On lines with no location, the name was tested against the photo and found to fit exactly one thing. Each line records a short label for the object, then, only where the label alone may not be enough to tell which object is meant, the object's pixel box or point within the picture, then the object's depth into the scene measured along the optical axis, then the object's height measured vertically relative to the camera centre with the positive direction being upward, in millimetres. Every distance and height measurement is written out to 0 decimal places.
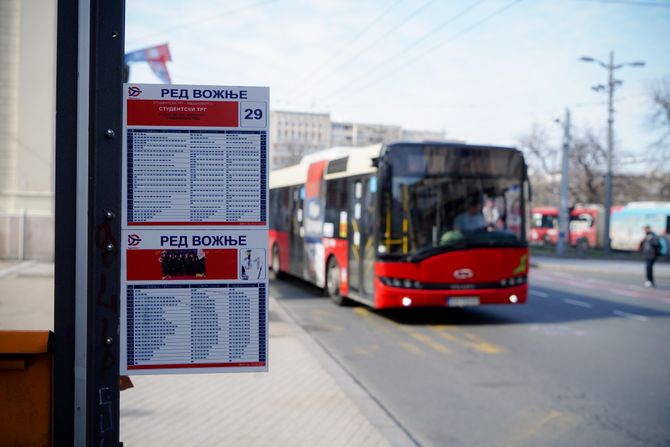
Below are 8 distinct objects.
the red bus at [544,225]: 54844 -534
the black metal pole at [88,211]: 2635 +12
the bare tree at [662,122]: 37750 +5746
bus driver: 10742 +0
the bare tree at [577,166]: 51500 +4261
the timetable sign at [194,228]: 2822 -57
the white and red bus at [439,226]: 10625 -132
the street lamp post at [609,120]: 32781 +4988
